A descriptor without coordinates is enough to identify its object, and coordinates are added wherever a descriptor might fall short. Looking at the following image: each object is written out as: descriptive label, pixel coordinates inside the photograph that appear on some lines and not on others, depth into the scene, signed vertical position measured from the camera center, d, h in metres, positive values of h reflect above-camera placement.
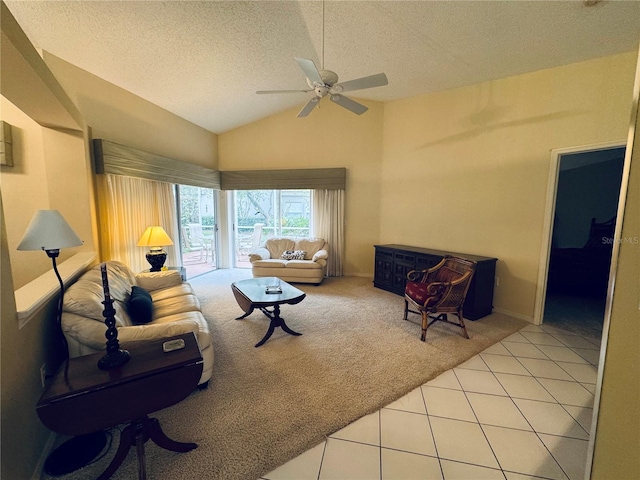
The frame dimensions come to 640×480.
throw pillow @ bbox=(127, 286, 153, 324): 2.28 -0.84
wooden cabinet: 3.34 -0.82
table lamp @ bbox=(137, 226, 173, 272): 3.54 -0.40
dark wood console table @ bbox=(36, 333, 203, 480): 1.18 -0.87
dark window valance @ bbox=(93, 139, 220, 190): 3.13 +0.68
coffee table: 2.72 -0.89
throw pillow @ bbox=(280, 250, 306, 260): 5.08 -0.78
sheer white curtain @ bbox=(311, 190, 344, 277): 5.31 -0.13
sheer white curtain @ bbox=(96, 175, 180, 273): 3.28 -0.01
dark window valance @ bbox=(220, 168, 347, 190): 5.20 +0.72
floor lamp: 1.41 -0.27
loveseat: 4.74 -0.87
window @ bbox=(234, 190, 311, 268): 5.80 -0.03
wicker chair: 2.81 -0.87
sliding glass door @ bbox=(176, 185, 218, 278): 4.92 -0.30
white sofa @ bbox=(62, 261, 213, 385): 1.63 -0.78
